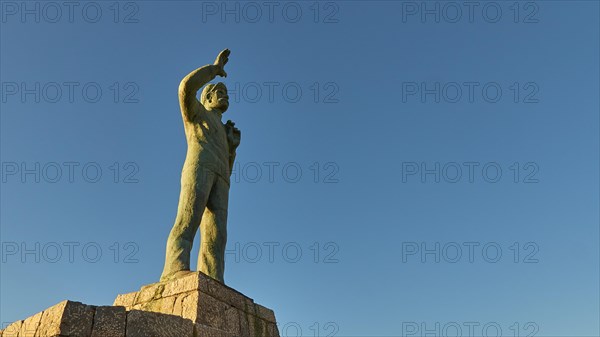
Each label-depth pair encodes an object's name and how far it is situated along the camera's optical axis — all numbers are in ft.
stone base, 18.30
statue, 25.48
